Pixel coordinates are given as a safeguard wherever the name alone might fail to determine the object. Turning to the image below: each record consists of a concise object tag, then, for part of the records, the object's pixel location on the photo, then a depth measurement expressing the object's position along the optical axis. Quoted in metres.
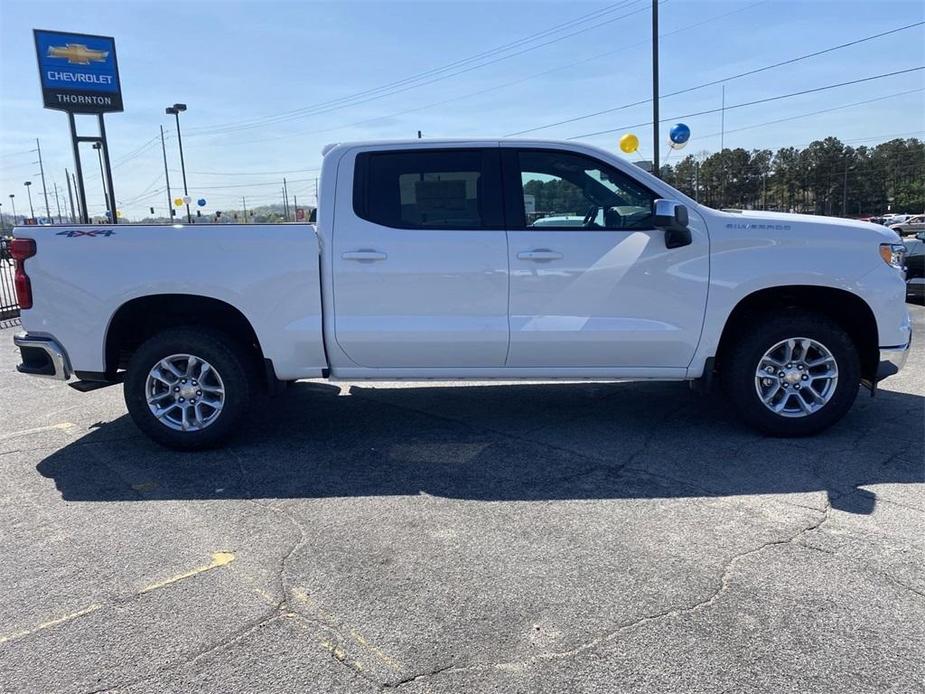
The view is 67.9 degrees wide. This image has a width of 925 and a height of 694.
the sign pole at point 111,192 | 21.46
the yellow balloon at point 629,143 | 16.00
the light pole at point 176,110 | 37.16
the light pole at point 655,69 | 18.59
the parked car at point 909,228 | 35.22
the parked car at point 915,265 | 10.86
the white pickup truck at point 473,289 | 4.65
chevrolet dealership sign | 19.47
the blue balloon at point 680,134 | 17.48
